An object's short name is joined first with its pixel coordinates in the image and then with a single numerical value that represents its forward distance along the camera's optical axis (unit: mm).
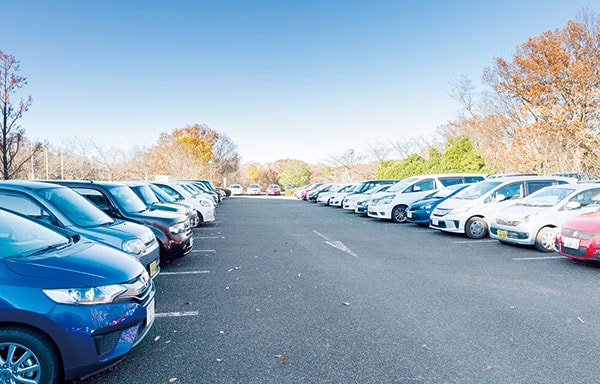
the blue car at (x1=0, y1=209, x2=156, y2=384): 2598
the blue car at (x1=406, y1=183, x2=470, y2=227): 12489
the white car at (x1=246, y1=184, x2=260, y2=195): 49312
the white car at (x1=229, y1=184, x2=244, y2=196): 47688
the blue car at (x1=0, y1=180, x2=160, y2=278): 4613
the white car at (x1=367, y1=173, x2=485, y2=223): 14164
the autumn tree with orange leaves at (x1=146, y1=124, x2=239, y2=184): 39750
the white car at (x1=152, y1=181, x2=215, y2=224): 13275
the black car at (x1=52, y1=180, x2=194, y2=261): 6605
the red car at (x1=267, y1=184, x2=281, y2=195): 47812
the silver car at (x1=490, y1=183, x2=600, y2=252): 7980
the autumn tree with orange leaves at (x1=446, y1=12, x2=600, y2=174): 20453
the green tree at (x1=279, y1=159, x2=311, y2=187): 63825
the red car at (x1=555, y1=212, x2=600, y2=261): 6348
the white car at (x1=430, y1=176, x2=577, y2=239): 10141
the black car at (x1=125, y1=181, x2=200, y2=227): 8188
